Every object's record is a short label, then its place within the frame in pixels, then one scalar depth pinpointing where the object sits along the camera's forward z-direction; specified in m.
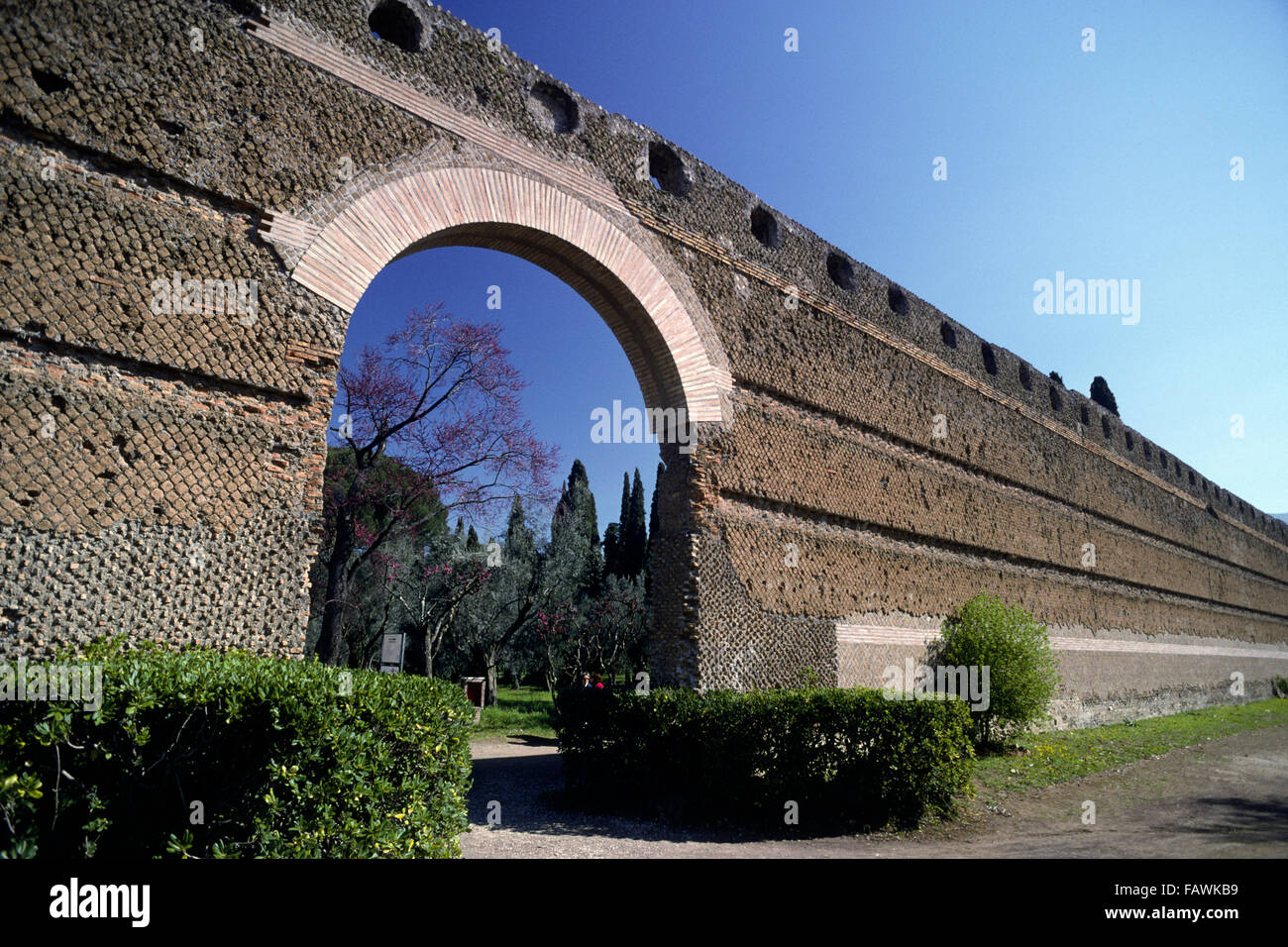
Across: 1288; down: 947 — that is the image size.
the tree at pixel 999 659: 10.42
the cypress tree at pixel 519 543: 22.50
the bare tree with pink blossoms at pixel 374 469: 11.95
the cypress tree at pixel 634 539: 29.38
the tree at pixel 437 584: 15.75
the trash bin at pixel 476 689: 14.96
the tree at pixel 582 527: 23.77
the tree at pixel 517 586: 19.41
